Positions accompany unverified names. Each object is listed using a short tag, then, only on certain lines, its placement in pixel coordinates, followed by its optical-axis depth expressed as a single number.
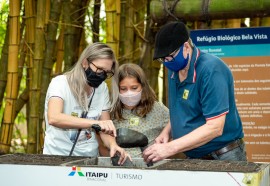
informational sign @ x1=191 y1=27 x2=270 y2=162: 5.73
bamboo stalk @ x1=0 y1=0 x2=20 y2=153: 5.89
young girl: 5.05
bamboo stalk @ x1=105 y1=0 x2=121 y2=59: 5.71
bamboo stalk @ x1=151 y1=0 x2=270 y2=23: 5.42
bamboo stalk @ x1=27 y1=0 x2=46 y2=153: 5.86
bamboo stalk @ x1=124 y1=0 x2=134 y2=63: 6.68
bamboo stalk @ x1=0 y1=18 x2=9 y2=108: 6.60
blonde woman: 4.48
